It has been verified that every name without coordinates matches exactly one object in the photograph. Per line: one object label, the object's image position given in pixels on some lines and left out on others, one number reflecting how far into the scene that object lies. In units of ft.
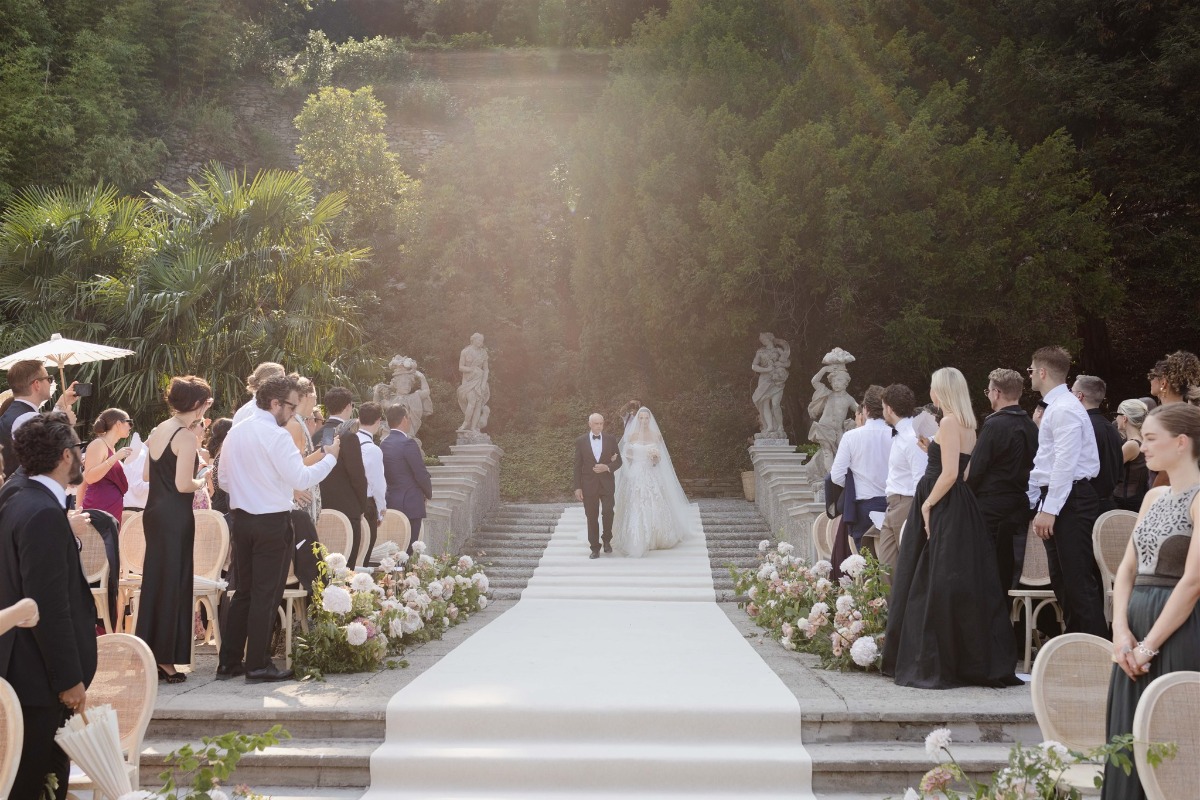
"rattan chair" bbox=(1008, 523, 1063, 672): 20.16
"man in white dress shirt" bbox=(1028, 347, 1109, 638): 18.90
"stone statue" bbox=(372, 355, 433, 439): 46.70
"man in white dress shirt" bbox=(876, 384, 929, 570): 21.43
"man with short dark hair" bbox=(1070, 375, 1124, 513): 20.56
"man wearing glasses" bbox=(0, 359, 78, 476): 19.85
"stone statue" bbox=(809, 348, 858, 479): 41.34
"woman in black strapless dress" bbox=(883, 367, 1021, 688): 18.19
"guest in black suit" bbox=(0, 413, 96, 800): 10.48
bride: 39.34
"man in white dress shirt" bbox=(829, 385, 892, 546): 25.39
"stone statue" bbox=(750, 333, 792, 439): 51.65
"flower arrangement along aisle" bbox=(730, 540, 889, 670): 19.89
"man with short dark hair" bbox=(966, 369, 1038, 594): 19.44
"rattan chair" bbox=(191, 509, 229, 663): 20.79
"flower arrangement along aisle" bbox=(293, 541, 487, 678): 19.60
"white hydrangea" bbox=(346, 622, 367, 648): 19.17
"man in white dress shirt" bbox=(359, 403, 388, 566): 26.32
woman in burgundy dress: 22.54
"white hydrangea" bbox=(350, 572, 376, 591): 19.77
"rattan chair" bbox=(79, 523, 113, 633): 18.86
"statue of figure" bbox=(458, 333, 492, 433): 49.67
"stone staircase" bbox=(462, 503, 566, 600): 36.19
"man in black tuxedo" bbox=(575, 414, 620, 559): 38.86
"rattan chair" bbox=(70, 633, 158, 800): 11.39
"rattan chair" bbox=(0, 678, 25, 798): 8.94
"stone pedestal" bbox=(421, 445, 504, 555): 37.63
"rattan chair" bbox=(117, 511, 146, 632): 21.65
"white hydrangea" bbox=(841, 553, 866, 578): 20.76
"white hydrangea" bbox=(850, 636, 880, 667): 19.22
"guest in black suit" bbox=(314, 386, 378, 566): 24.79
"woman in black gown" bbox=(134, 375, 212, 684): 18.35
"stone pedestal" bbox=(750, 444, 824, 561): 34.45
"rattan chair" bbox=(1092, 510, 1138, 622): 19.17
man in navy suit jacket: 31.19
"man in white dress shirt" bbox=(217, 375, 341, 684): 18.45
